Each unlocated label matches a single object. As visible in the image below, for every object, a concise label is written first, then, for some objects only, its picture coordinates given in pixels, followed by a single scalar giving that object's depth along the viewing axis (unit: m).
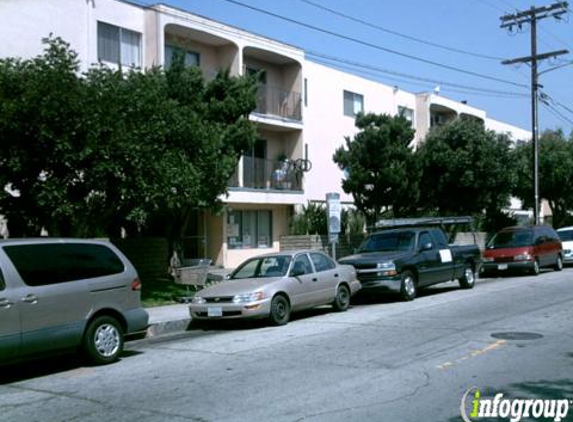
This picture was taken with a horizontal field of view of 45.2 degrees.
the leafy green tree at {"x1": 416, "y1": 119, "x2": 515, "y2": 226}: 28.55
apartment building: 21.02
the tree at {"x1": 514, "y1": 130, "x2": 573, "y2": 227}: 38.09
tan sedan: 12.89
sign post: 20.33
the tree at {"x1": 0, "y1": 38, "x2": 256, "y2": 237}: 13.73
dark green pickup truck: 16.66
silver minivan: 8.55
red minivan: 23.77
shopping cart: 18.27
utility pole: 31.20
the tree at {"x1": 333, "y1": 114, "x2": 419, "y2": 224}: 24.78
